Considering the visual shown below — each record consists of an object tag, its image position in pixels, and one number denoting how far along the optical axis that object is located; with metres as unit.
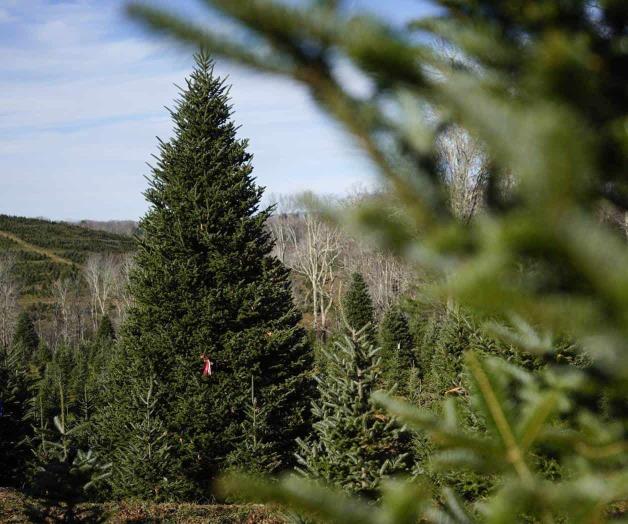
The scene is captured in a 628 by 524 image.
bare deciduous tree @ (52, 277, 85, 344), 47.53
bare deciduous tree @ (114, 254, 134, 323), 52.76
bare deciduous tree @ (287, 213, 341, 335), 39.56
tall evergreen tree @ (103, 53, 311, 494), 9.95
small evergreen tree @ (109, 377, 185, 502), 9.41
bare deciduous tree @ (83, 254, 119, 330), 51.06
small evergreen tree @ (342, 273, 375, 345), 24.92
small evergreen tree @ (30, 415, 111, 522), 4.77
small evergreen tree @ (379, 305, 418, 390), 21.95
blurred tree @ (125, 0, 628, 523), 0.67
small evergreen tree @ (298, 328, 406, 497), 5.75
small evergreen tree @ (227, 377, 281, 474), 9.08
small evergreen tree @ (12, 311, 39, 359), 34.88
